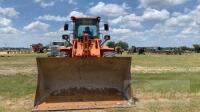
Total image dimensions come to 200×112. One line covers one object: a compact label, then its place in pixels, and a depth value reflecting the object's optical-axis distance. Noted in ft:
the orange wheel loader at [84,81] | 13.64
